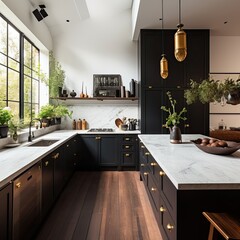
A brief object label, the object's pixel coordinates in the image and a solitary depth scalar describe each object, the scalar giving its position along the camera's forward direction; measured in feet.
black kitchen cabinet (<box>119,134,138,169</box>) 15.07
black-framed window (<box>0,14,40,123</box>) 10.75
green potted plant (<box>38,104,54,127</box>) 14.16
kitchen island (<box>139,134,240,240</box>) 4.38
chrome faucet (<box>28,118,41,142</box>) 10.69
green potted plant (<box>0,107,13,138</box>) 8.80
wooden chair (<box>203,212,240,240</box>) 3.57
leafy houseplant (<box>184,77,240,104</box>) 7.27
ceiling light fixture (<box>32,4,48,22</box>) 12.83
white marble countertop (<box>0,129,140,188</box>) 5.26
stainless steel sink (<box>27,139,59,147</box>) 10.49
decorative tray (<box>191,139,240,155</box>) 6.42
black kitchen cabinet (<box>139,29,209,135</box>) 14.75
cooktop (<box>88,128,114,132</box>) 16.21
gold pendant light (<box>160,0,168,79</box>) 8.89
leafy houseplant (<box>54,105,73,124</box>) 15.46
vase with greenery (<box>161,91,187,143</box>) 9.28
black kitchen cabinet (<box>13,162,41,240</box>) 5.49
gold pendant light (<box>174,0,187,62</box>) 6.61
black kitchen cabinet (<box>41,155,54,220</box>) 7.79
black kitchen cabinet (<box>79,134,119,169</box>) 15.12
